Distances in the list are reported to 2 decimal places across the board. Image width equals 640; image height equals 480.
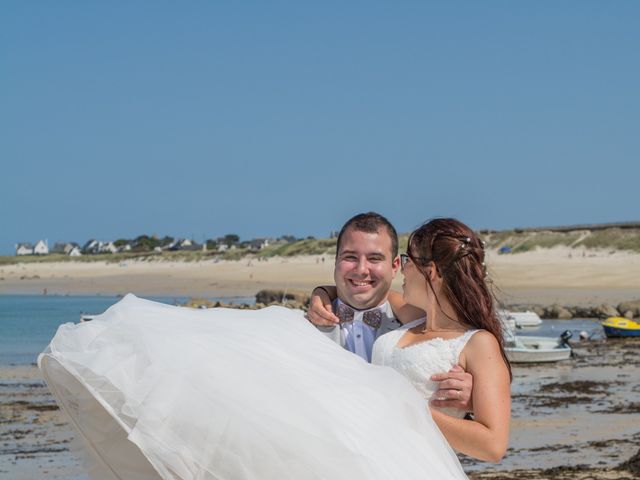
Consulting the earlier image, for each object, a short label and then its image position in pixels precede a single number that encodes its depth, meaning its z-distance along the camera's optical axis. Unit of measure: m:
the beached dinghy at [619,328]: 30.89
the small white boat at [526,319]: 34.25
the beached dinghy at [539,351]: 24.30
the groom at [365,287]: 4.88
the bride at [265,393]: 3.41
